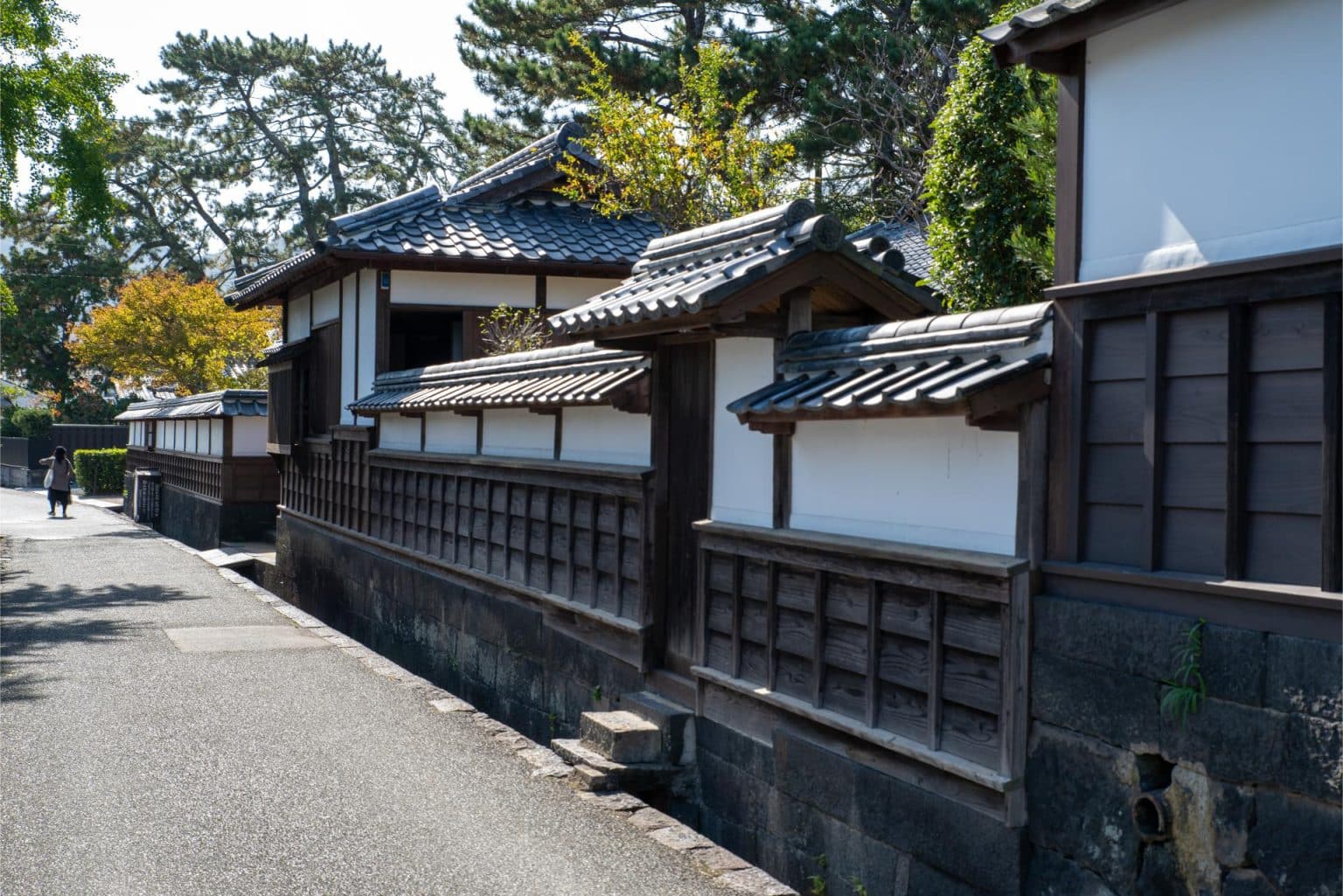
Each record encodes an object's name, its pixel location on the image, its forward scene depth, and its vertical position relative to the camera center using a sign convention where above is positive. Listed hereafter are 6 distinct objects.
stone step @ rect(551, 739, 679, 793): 8.28 -2.31
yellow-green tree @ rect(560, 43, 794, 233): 15.32 +3.42
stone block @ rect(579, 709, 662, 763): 8.57 -2.14
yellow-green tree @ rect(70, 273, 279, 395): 40.25 +2.83
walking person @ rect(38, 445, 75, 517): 33.97 -1.74
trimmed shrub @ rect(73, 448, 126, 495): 46.22 -1.87
